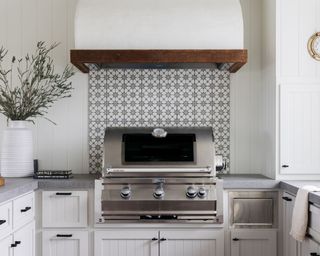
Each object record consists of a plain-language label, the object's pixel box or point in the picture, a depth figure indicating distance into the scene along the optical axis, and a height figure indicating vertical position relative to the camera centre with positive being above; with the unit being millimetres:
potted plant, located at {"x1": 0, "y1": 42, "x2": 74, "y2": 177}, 3547 +267
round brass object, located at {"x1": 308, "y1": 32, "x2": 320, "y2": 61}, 3326 +605
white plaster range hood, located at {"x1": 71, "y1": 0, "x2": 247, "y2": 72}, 3268 +696
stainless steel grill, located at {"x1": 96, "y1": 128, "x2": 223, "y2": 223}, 3209 -338
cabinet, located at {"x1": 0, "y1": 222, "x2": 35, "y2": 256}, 2750 -710
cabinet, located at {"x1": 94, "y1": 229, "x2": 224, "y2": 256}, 3291 -794
